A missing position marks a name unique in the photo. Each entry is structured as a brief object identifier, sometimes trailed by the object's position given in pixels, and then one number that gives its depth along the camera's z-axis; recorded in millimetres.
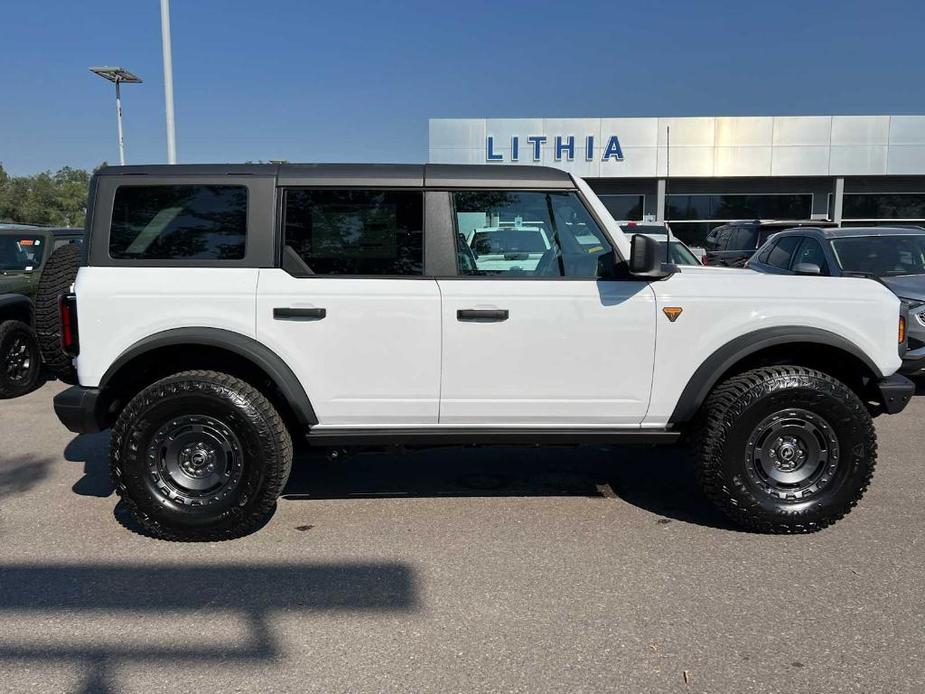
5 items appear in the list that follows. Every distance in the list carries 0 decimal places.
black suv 15202
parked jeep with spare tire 7582
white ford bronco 3777
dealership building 22484
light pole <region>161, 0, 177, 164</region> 10656
